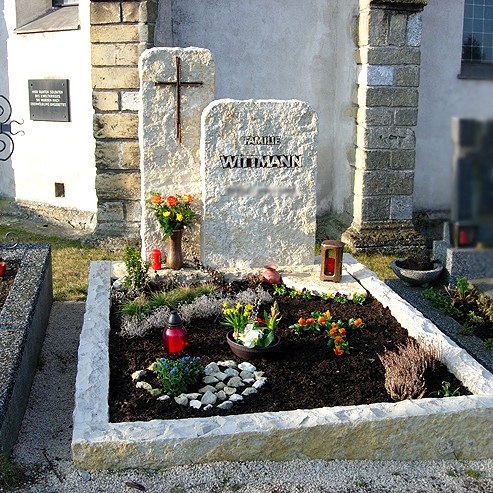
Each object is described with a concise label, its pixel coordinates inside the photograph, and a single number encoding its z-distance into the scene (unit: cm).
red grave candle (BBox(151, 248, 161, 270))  656
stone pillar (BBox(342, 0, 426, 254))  857
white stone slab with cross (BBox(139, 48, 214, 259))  646
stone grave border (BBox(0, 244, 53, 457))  418
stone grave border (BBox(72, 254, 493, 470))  379
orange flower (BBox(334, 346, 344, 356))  493
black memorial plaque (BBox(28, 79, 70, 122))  1005
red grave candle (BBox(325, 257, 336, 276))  642
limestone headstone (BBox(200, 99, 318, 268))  635
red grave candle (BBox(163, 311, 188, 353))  495
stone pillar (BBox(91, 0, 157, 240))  830
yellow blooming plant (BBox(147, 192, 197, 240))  642
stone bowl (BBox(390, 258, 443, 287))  707
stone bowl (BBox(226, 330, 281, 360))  482
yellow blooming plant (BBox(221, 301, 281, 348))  486
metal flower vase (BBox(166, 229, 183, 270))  653
